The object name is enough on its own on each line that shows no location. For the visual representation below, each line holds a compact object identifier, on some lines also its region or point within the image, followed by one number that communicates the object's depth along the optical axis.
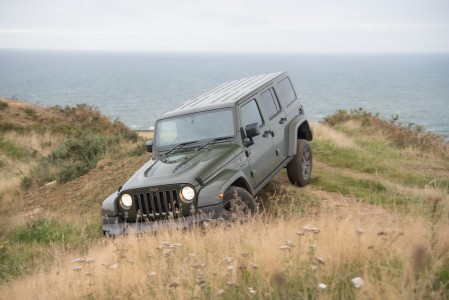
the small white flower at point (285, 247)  3.51
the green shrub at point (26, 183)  12.35
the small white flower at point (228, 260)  3.67
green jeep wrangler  5.83
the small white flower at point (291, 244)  3.64
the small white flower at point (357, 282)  2.67
